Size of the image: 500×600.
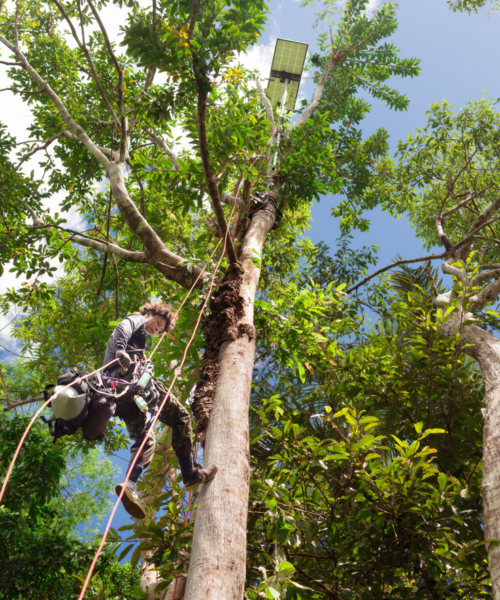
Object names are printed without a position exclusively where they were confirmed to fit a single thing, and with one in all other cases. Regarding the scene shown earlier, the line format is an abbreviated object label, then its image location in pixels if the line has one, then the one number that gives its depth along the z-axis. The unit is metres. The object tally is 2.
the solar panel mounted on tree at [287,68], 9.43
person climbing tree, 2.65
